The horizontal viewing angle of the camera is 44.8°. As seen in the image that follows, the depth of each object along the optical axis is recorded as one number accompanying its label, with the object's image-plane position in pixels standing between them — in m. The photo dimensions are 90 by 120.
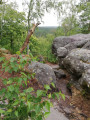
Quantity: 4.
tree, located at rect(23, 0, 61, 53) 11.34
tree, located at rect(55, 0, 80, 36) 20.12
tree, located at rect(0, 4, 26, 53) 13.09
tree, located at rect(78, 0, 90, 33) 21.29
